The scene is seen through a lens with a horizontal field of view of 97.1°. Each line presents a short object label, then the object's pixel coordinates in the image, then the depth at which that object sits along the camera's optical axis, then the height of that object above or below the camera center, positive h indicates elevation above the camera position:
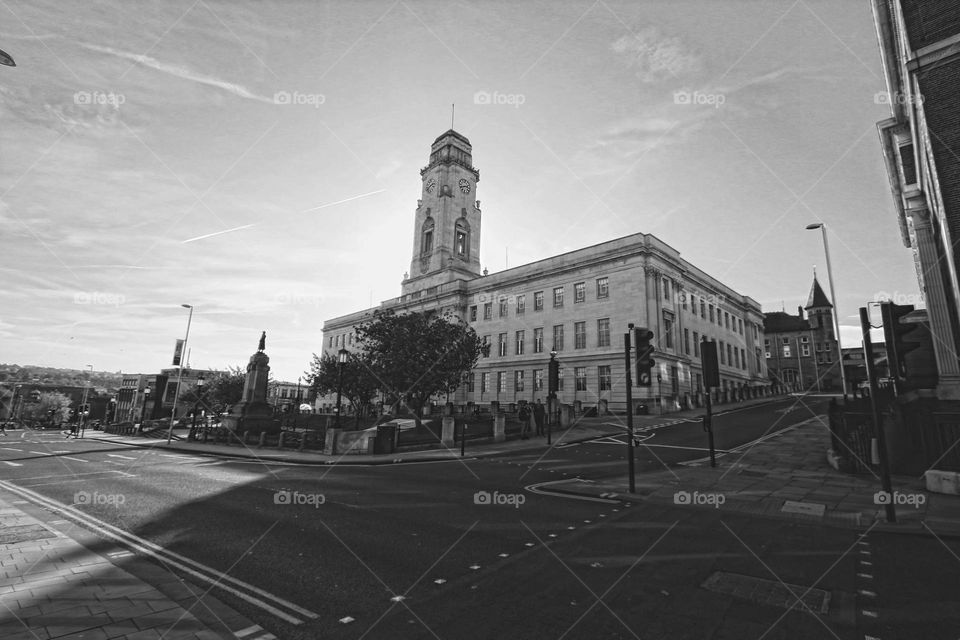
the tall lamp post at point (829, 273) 28.31 +9.86
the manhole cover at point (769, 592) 4.41 -1.89
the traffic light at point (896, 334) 7.55 +1.55
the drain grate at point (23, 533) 6.23 -2.08
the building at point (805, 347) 67.44 +12.18
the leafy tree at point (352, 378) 38.53 +2.59
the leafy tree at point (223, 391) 56.94 +1.48
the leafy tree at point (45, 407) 87.41 -2.18
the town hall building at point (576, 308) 43.78 +12.52
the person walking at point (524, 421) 26.47 -0.67
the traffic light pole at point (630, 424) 10.59 -0.27
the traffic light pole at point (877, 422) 7.69 -0.03
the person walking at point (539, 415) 28.18 -0.31
